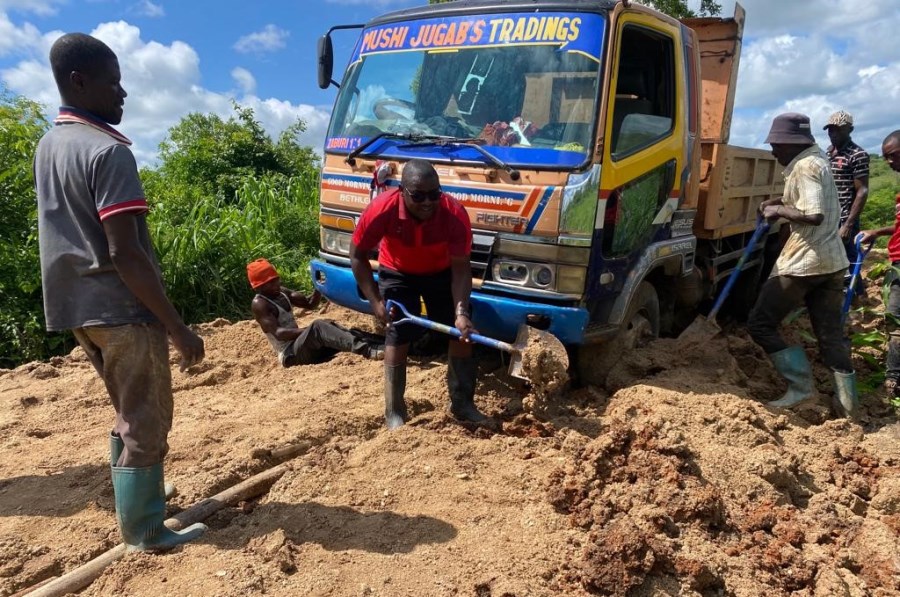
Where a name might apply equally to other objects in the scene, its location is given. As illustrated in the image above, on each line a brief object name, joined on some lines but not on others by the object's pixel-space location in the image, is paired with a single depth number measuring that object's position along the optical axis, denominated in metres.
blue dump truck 4.08
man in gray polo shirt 2.48
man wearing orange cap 5.34
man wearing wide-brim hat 4.43
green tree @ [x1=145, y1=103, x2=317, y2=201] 12.52
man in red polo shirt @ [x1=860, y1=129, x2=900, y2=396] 4.99
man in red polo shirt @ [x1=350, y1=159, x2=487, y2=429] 3.80
